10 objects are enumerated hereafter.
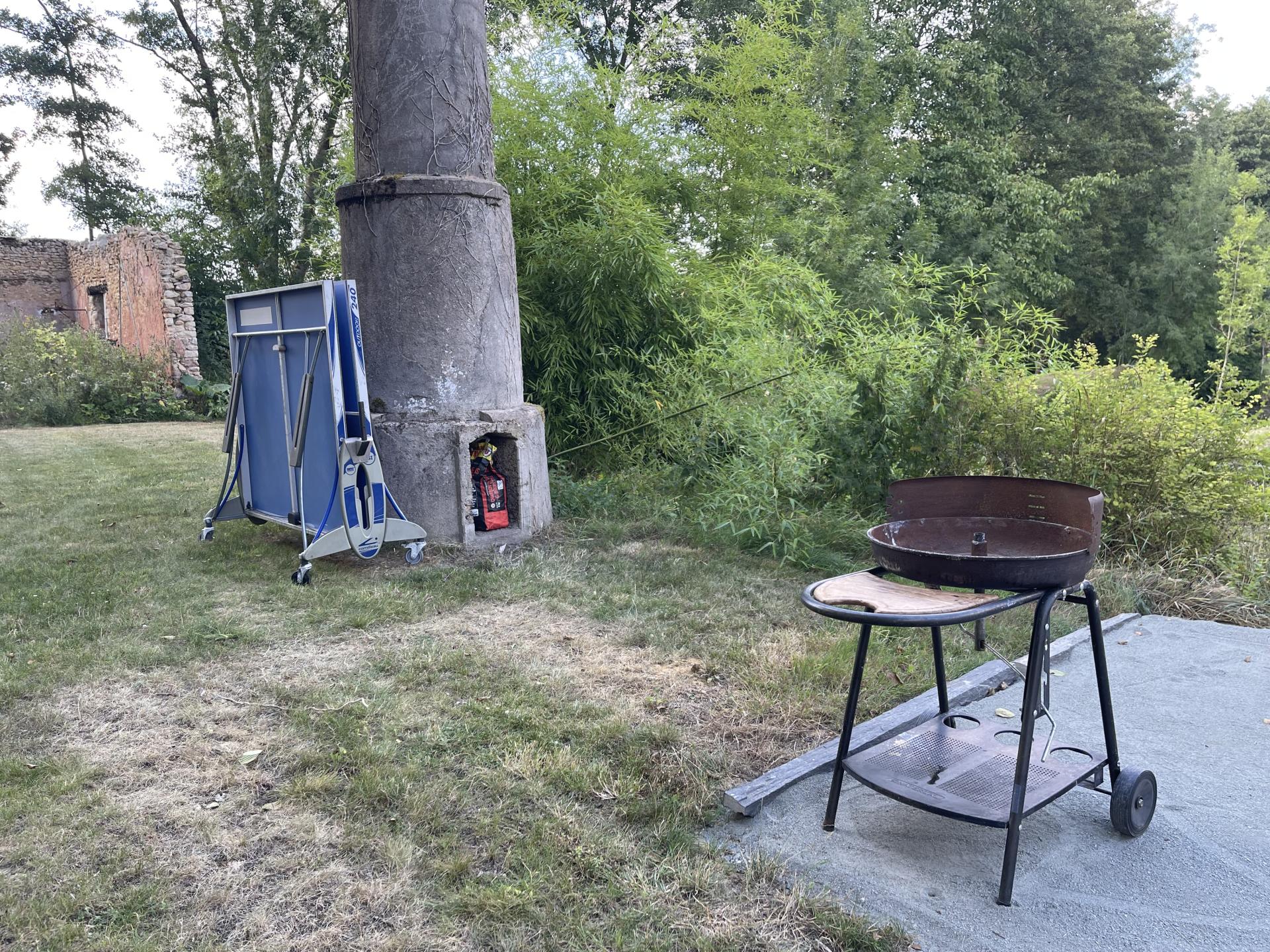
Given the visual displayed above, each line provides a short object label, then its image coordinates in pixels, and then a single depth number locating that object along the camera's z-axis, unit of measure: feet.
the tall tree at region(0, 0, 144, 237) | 70.38
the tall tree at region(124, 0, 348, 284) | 59.16
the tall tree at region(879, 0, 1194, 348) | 68.39
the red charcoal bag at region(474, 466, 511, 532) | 18.38
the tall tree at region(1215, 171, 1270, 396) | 71.41
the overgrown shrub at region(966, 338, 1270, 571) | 15.87
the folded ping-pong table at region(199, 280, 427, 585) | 15.69
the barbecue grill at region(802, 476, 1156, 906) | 7.13
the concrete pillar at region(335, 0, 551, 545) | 17.10
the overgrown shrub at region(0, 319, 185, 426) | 44.96
